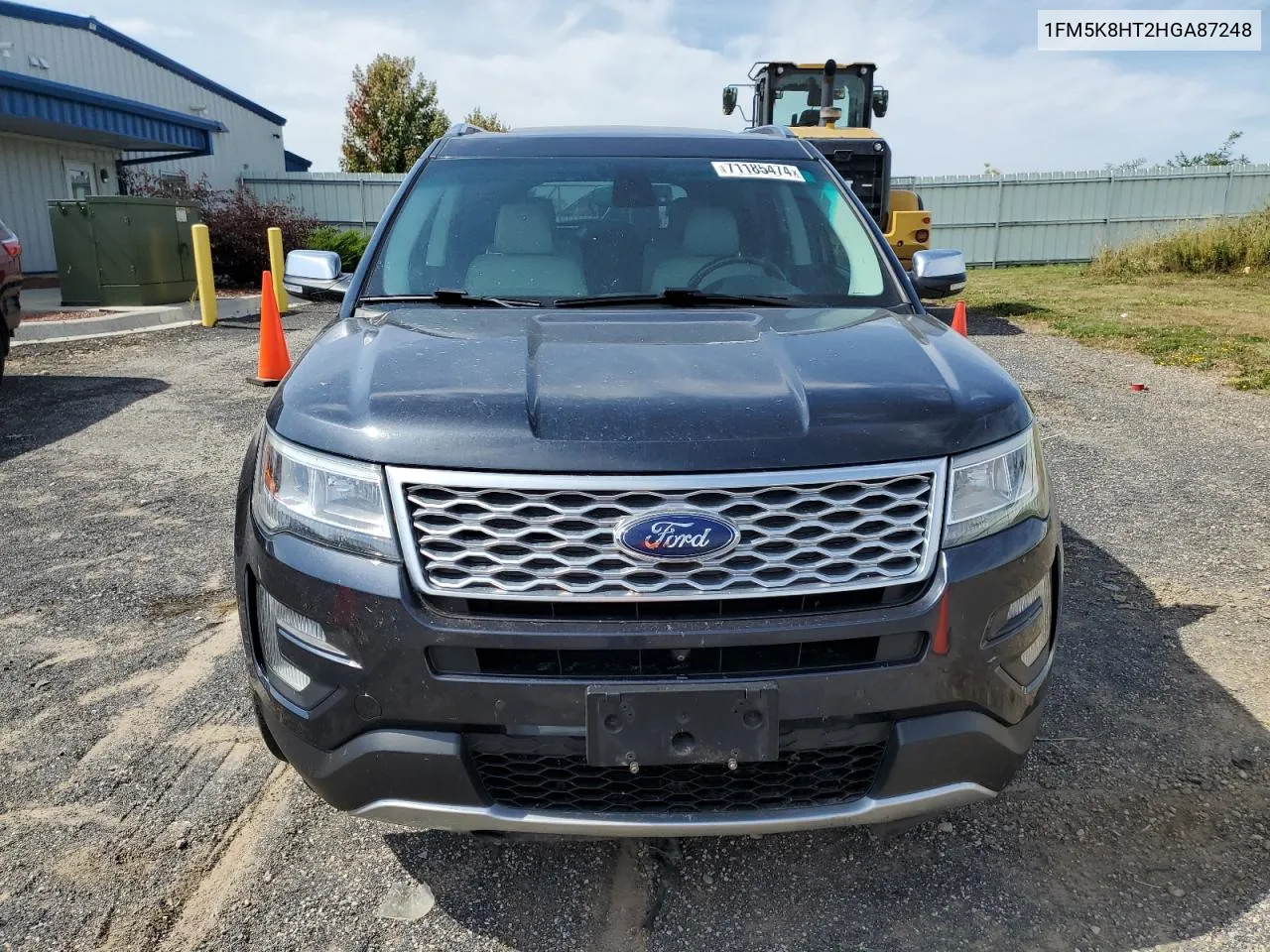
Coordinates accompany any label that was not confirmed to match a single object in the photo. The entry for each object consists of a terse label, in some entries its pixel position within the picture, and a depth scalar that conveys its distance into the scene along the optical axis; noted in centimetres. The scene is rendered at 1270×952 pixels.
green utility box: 1298
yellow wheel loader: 1186
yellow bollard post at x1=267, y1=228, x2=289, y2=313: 1433
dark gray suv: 185
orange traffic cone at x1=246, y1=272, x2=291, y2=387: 839
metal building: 1552
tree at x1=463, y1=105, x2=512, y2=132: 3756
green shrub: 1705
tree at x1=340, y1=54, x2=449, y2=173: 3234
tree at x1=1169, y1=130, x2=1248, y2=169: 4147
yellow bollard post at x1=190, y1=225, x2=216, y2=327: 1236
